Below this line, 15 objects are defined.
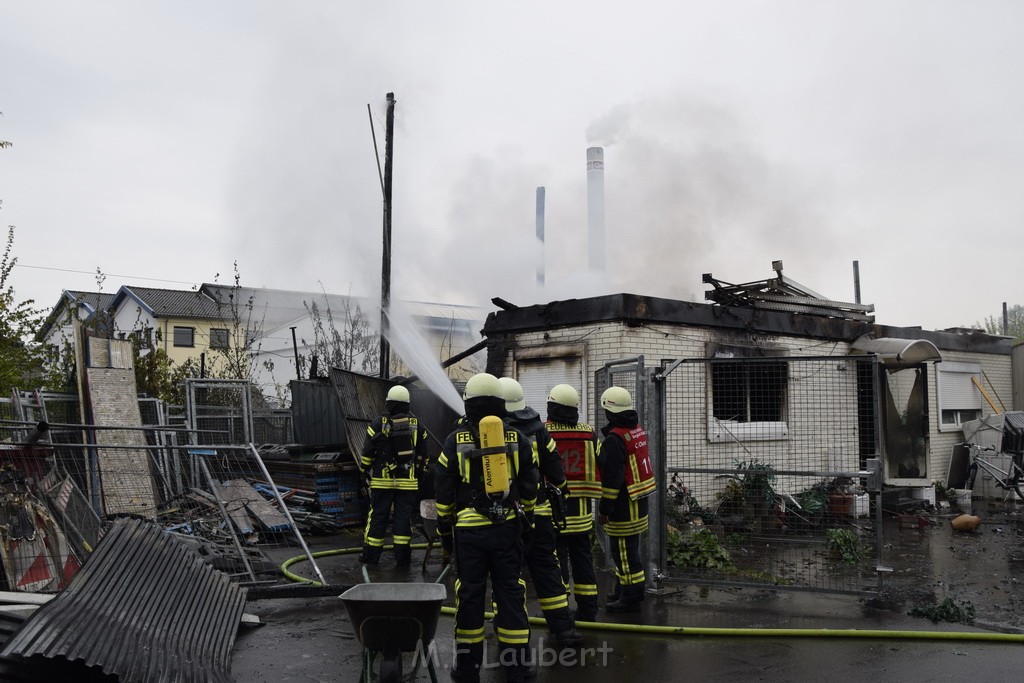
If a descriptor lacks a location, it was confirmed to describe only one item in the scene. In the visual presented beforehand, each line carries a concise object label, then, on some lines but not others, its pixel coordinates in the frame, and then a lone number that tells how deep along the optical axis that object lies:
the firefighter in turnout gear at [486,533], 4.93
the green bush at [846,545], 7.95
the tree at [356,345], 21.59
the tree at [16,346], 13.09
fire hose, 5.84
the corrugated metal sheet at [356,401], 11.15
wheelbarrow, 3.84
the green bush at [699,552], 8.05
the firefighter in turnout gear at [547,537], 5.55
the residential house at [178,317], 41.47
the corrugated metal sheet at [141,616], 4.25
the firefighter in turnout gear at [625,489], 6.48
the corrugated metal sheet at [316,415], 13.22
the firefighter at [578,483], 6.27
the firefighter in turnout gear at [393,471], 8.46
